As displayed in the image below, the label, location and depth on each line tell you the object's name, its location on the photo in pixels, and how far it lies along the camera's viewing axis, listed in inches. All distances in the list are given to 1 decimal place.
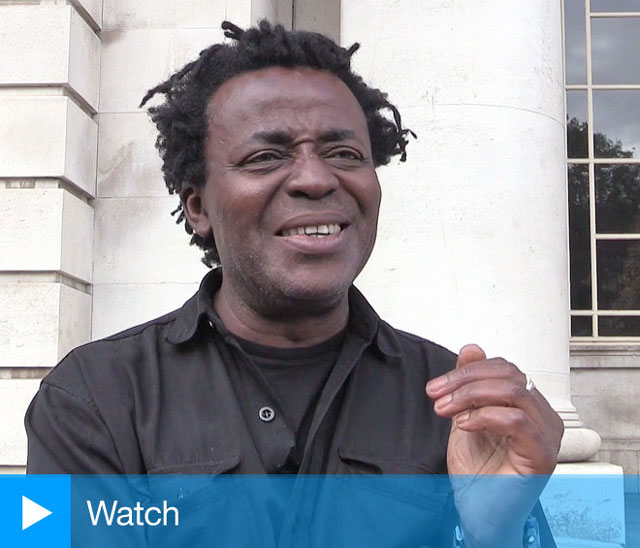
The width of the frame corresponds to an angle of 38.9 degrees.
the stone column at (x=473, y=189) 196.1
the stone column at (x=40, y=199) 211.2
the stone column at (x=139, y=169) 228.2
